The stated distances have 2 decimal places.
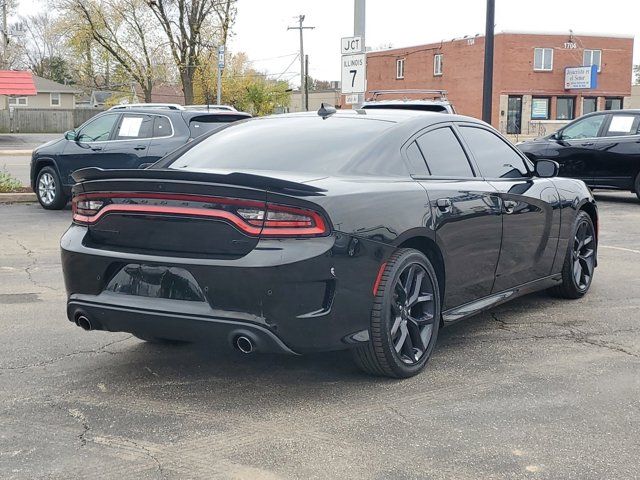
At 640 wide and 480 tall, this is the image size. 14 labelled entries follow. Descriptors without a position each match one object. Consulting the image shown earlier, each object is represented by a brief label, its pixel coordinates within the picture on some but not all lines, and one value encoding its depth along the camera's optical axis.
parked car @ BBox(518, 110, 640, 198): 14.33
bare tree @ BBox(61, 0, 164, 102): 45.25
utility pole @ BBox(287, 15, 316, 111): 54.71
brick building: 51.56
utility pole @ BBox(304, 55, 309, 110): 69.12
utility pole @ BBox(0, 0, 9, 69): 58.50
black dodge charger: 4.08
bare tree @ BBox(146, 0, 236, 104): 42.25
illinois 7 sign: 14.06
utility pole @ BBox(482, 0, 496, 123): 17.67
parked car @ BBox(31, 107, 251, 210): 12.59
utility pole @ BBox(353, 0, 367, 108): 14.23
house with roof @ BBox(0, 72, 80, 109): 71.72
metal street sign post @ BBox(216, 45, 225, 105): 25.19
